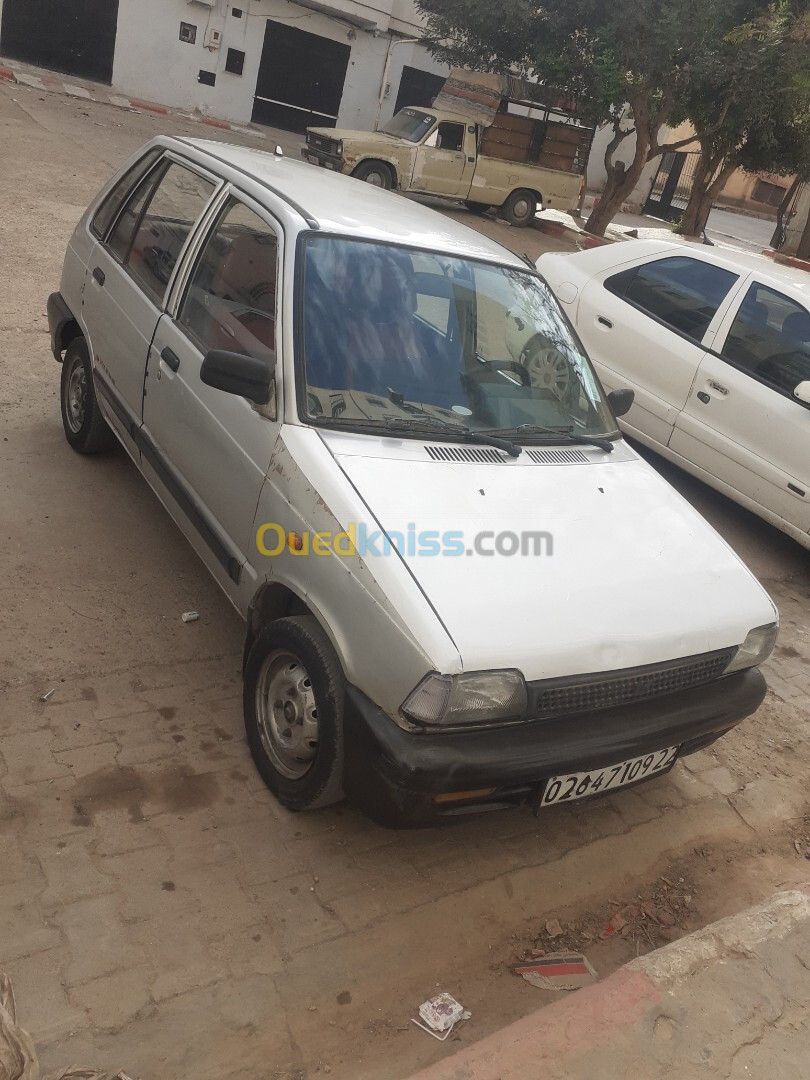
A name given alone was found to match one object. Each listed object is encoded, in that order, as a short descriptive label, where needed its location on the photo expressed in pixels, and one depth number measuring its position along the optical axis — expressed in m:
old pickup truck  16.22
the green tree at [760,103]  14.88
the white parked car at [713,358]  5.80
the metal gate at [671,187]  28.61
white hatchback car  2.67
